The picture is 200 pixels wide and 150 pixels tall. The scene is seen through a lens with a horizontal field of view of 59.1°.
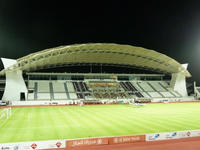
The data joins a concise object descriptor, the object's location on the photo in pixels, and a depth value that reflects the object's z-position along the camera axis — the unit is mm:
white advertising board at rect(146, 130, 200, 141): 13205
